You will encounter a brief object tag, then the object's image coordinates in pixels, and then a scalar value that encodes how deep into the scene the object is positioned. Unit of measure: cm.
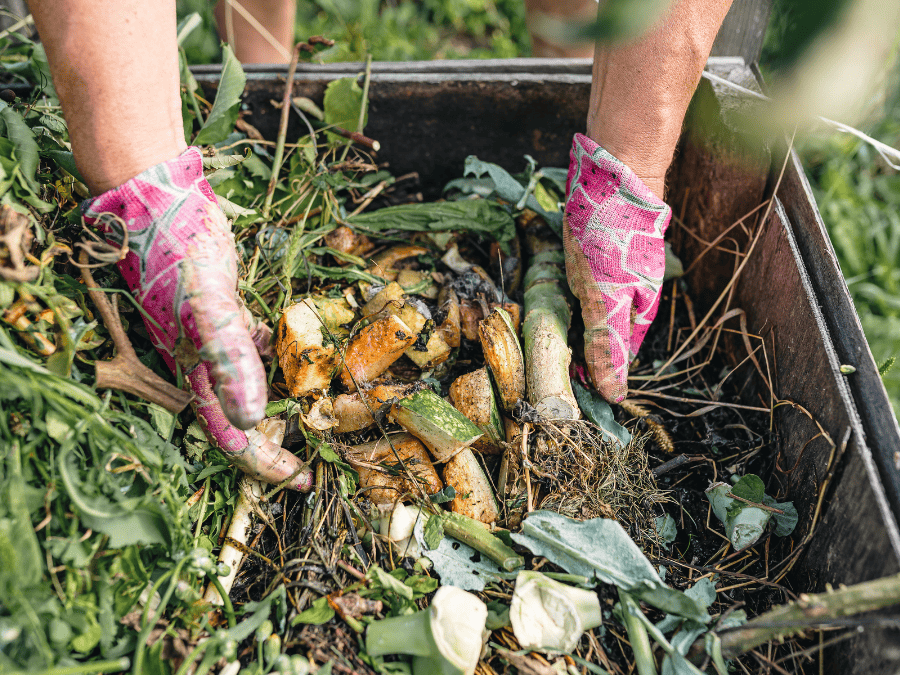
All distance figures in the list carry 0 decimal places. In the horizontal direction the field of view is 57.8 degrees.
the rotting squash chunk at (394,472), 52
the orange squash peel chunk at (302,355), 54
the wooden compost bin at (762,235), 46
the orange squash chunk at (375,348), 54
